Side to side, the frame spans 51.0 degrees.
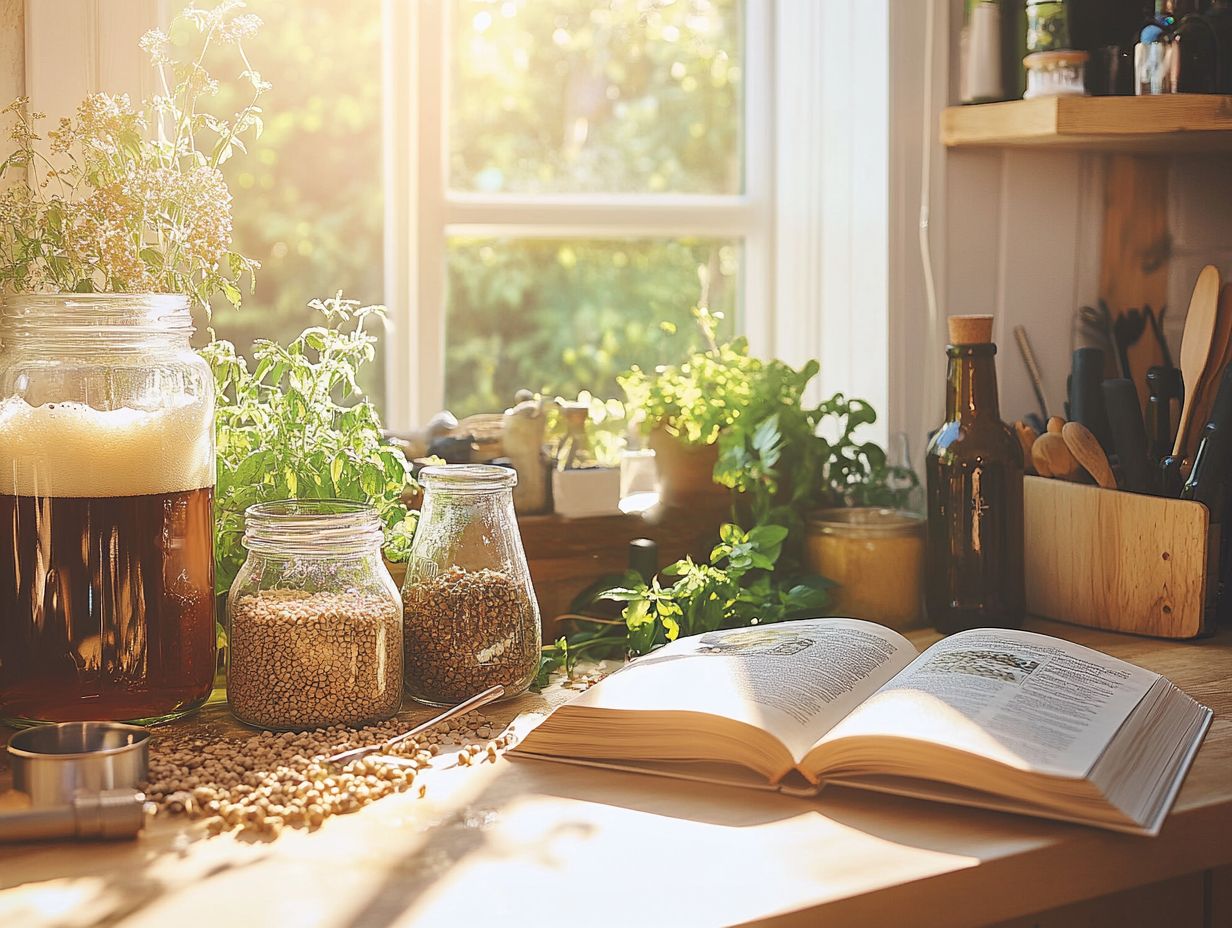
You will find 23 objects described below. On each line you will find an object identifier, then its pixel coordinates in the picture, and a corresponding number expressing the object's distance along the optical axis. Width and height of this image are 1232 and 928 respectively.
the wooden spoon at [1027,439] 1.65
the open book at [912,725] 0.94
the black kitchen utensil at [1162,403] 1.62
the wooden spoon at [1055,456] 1.58
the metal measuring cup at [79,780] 0.90
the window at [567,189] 1.77
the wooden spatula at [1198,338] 1.56
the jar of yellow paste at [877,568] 1.56
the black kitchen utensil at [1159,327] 1.85
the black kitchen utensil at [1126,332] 1.84
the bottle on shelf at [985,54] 1.67
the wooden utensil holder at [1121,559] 1.48
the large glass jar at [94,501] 1.08
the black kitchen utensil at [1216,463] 1.51
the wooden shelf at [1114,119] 1.57
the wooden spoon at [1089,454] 1.55
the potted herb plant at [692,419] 1.65
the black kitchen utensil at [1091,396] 1.65
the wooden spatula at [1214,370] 1.57
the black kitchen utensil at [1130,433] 1.54
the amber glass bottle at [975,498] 1.49
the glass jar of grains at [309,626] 1.10
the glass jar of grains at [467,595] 1.21
